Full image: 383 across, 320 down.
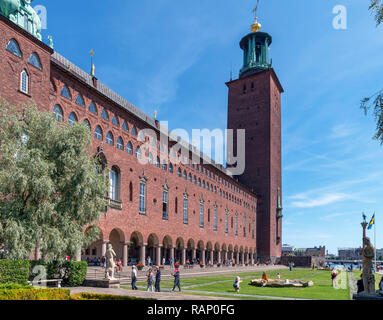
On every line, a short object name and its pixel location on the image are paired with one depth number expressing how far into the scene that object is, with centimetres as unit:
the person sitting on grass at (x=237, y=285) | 2103
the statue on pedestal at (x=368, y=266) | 1455
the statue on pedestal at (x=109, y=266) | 2010
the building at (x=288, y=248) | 17111
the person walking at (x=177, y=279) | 1930
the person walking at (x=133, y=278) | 2027
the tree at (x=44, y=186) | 1703
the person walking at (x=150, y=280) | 1997
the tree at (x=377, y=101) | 1077
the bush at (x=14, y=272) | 1559
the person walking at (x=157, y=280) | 1978
